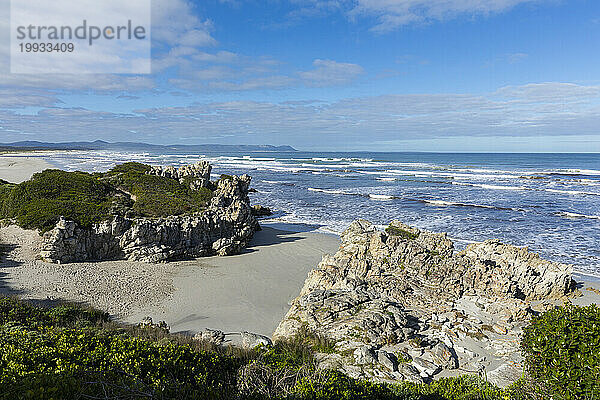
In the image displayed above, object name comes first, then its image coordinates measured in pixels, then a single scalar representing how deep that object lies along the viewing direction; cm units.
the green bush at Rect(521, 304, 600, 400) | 495
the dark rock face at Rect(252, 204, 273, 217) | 2839
